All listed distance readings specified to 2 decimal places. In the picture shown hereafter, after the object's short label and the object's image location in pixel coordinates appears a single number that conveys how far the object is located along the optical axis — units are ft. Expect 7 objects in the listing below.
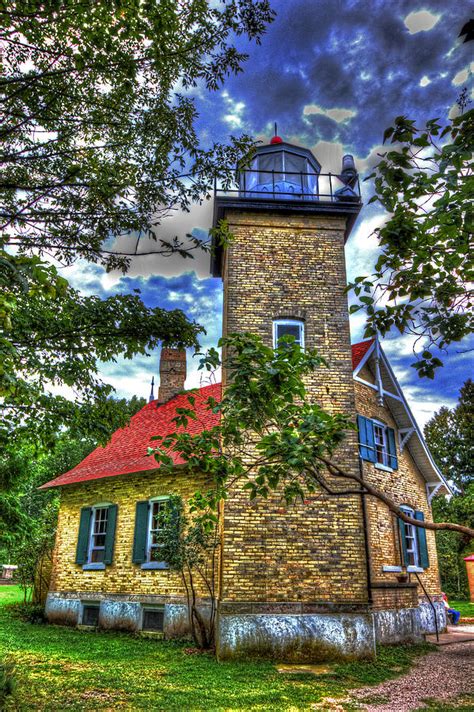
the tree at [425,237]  12.12
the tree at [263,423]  16.40
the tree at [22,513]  24.98
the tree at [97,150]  16.92
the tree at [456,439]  131.34
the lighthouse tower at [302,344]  32.07
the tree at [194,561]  37.06
